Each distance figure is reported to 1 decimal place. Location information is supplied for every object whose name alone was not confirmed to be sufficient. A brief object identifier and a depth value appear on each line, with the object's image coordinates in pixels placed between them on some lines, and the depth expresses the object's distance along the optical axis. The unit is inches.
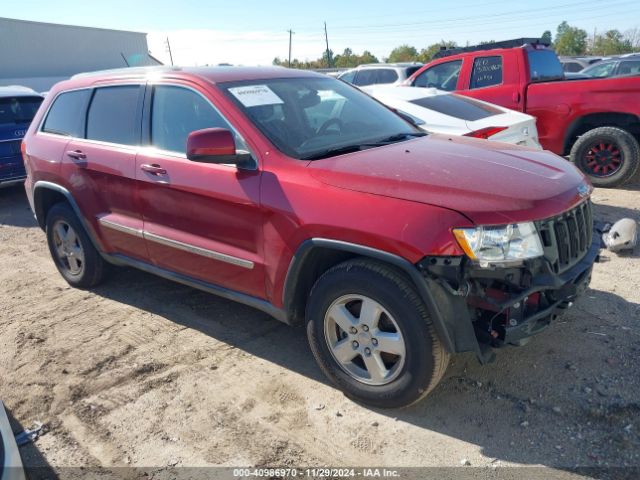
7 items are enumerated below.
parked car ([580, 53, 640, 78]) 489.1
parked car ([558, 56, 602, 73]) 748.0
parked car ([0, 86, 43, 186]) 319.3
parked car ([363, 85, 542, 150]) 230.4
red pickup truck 270.8
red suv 101.4
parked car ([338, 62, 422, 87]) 529.7
